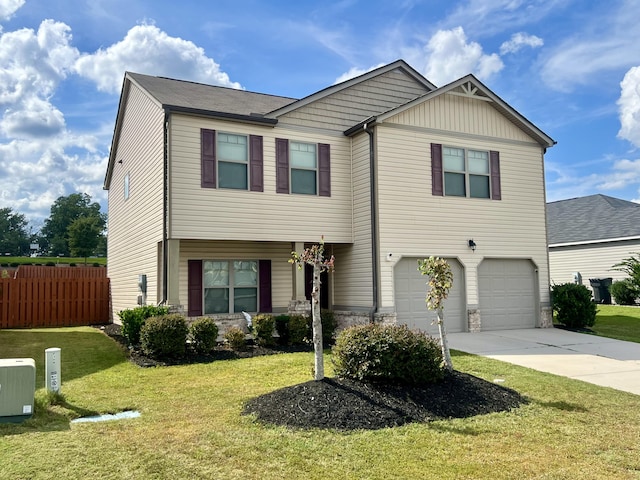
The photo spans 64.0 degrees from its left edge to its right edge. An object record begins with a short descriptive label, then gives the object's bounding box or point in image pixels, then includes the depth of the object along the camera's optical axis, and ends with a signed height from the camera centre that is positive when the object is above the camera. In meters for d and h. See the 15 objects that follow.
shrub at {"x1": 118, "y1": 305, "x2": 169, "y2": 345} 10.87 -0.78
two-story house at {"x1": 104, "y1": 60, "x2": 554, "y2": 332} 12.35 +2.08
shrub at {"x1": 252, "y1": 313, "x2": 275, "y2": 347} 11.45 -1.14
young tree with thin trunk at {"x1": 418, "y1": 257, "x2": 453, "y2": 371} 7.96 -0.05
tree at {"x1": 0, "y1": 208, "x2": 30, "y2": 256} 71.06 +7.26
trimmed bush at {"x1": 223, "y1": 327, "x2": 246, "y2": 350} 10.96 -1.26
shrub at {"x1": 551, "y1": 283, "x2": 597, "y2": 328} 14.58 -0.93
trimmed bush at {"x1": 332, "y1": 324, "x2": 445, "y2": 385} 6.70 -1.05
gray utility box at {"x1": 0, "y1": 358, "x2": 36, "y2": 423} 5.90 -1.24
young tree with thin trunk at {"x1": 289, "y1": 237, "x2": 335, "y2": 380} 6.90 -0.30
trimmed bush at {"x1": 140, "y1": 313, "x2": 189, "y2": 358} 9.91 -1.07
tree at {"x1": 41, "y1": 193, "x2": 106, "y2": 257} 73.69 +10.30
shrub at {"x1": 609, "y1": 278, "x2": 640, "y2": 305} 20.84 -0.82
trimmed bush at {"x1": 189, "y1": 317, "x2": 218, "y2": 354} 10.45 -1.12
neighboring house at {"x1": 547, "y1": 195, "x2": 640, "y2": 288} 22.97 +1.69
